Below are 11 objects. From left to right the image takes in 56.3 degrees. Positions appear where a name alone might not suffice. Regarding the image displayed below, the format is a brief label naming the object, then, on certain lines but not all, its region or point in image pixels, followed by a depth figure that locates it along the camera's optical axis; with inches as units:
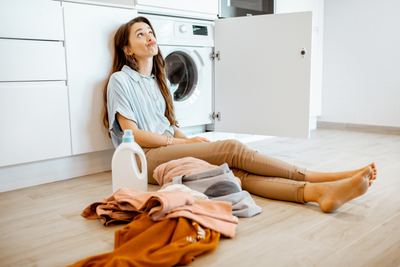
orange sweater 37.8
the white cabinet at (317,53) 138.9
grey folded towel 54.2
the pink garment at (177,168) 59.6
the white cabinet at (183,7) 84.4
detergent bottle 57.7
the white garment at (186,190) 51.8
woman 55.7
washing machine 92.0
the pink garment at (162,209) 44.6
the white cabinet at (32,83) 65.3
